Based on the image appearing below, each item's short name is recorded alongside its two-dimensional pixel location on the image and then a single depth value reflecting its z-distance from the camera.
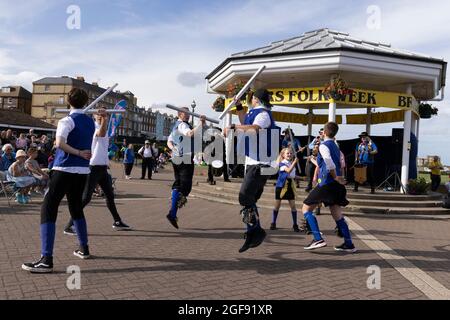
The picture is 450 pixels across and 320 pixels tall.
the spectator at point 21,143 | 15.58
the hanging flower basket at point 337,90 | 11.89
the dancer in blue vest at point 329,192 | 5.88
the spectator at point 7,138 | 16.09
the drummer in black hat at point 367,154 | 12.26
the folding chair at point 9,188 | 9.23
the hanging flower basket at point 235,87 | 13.18
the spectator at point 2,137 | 16.22
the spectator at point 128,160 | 19.27
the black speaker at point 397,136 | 14.23
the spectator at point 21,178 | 9.40
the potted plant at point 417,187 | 12.98
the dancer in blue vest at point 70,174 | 4.39
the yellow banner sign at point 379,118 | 15.64
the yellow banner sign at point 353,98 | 12.45
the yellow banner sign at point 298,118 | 19.20
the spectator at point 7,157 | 11.22
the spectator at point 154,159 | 23.04
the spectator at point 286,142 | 13.11
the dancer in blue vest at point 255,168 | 5.20
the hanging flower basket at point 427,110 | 17.25
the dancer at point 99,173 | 6.35
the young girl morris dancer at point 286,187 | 7.78
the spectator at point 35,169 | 10.01
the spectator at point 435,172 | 17.72
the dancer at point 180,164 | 6.66
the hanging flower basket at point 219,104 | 16.53
